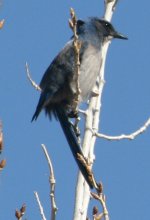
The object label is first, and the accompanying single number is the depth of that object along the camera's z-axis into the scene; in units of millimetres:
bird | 10453
